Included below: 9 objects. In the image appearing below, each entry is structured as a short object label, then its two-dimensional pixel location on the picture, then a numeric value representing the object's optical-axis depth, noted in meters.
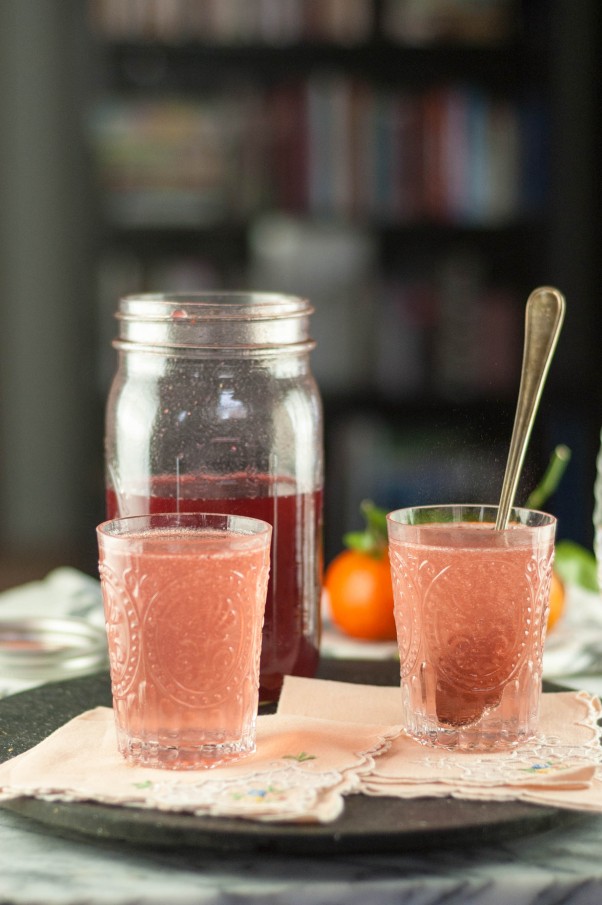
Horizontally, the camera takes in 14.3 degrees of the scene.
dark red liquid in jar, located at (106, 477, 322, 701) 1.07
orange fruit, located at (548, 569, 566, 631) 1.27
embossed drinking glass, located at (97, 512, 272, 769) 0.97
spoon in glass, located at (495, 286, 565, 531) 1.01
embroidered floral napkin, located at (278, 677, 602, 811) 0.93
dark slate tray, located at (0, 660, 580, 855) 0.89
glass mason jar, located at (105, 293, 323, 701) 1.07
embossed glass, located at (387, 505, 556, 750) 0.99
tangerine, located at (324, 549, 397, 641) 1.26
